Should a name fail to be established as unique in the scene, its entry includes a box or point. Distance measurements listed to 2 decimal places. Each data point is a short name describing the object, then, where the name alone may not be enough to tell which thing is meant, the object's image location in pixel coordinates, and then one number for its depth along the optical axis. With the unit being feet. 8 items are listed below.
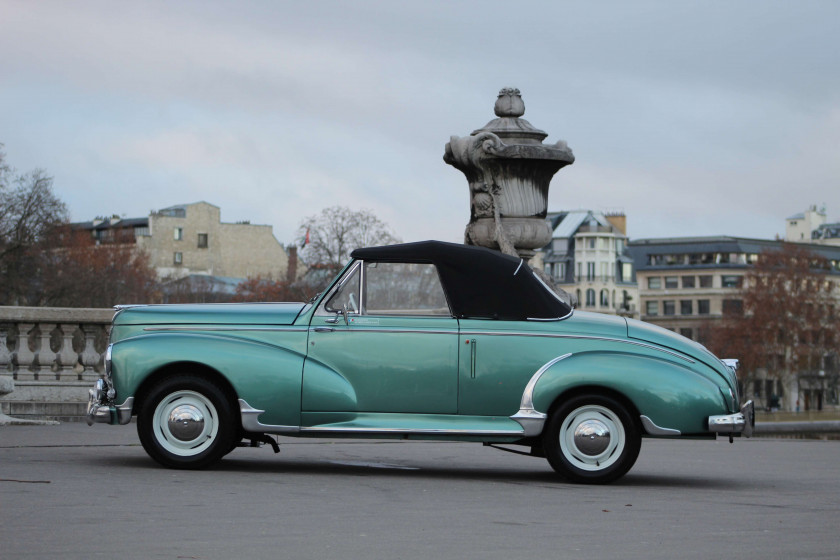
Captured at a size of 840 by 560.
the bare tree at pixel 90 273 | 231.09
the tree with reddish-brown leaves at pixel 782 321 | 311.47
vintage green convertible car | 33.30
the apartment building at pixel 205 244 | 467.11
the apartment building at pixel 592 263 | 471.21
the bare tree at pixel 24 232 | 222.89
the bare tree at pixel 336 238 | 281.74
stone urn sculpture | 54.75
